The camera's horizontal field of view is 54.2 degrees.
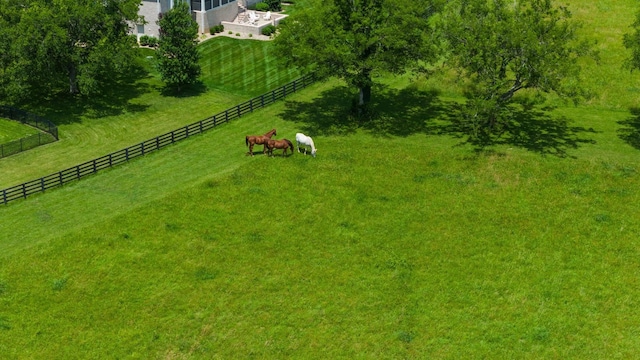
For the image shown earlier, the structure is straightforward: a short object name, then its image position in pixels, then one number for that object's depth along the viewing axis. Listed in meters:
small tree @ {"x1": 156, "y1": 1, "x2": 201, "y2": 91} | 55.78
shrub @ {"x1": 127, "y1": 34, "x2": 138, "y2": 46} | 54.28
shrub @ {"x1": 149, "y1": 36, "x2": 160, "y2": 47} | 64.94
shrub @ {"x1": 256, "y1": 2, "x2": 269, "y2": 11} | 74.94
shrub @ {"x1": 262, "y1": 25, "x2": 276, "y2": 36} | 68.88
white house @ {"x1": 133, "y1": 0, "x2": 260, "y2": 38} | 64.69
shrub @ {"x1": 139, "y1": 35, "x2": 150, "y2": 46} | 65.19
